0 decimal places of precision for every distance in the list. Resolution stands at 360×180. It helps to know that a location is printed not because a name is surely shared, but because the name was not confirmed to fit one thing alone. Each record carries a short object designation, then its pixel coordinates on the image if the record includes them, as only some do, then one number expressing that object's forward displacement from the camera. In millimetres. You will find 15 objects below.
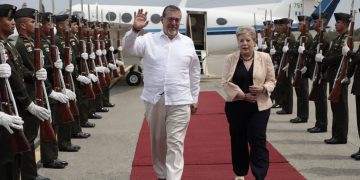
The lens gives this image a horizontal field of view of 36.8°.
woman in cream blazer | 5141
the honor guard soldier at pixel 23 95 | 4559
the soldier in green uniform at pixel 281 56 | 10219
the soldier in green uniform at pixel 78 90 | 7992
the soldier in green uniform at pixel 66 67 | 6962
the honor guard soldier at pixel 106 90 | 11595
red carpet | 5855
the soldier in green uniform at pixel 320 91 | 8109
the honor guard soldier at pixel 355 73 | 6477
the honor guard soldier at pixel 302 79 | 9133
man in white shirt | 4887
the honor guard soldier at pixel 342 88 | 7254
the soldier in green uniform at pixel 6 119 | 4246
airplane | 18047
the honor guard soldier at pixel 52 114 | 6109
